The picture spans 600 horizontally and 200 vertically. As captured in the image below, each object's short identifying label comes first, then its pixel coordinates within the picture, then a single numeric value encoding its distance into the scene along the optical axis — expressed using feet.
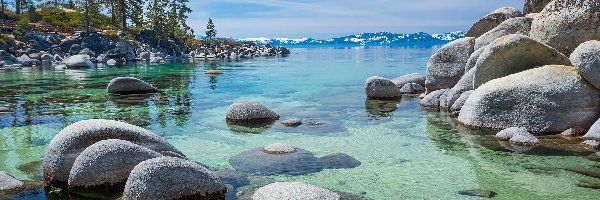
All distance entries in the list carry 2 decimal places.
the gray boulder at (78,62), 184.55
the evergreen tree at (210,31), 420.36
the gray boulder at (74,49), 239.52
